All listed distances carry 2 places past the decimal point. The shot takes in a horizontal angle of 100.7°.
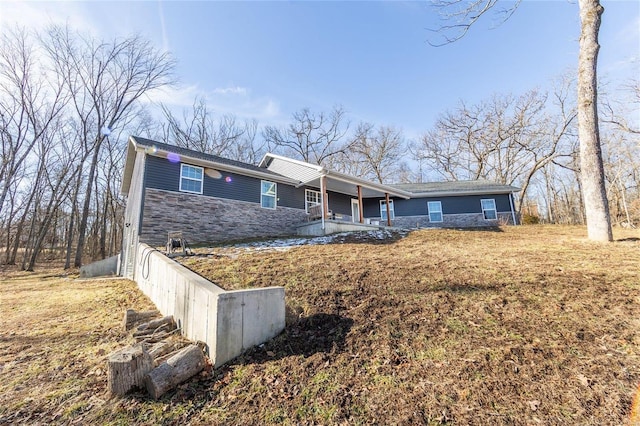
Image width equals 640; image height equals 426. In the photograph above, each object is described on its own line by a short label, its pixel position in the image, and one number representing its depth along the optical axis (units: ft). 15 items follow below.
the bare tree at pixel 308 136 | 88.12
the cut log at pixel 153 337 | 11.56
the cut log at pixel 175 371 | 8.10
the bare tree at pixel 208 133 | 78.07
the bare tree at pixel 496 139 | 68.28
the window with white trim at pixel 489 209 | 55.36
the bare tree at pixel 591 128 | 21.63
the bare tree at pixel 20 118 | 53.26
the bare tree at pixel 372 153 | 89.10
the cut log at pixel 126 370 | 8.05
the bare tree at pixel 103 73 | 57.98
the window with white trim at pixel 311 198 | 47.44
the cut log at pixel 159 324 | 12.55
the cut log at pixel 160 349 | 9.83
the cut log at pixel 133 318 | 13.69
